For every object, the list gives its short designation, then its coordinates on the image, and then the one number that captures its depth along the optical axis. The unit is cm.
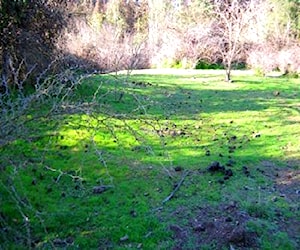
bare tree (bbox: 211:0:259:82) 1520
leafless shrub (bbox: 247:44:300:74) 1947
